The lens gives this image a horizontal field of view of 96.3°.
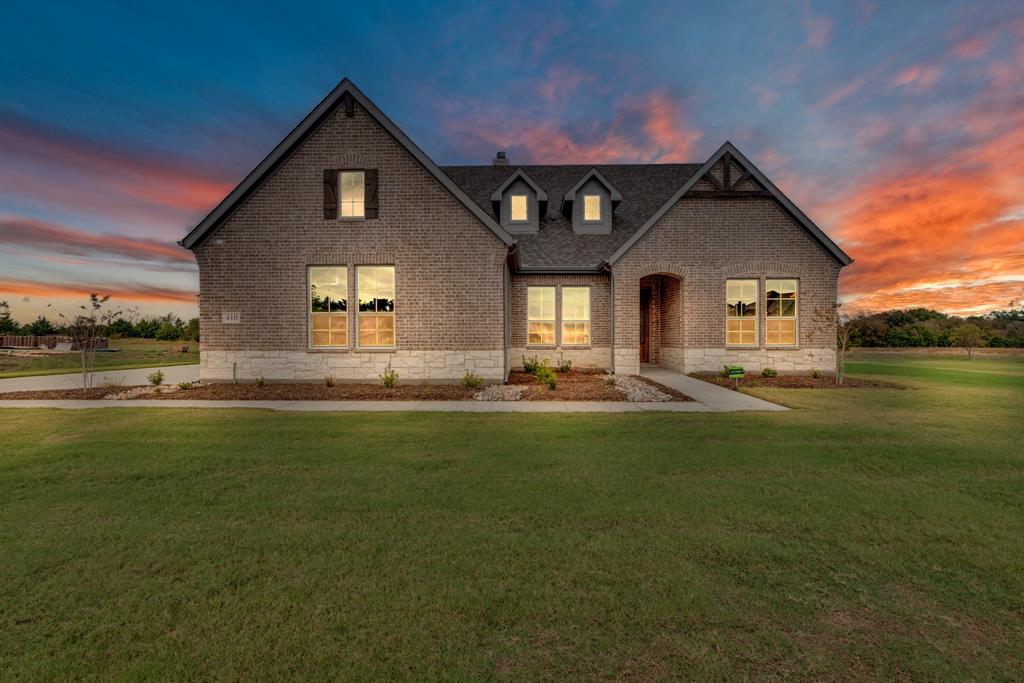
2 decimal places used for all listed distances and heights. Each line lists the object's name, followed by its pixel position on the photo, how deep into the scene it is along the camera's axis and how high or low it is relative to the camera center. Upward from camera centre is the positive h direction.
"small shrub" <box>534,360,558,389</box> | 12.75 -0.99
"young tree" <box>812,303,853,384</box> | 14.98 +0.57
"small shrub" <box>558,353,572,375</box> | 16.61 -0.86
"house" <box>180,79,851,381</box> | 13.88 +2.43
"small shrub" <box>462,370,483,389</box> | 13.03 -1.11
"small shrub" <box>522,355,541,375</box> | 16.62 -0.81
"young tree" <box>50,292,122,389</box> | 12.88 +0.54
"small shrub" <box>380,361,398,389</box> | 13.29 -0.99
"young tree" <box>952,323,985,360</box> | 26.62 +0.22
